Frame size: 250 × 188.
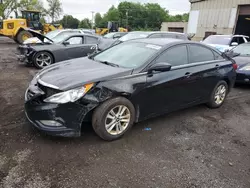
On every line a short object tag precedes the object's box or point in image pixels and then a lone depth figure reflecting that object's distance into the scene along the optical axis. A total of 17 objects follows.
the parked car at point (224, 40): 9.98
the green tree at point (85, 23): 86.93
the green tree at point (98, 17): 105.74
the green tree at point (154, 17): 86.44
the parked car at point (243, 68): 6.10
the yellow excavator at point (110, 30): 26.92
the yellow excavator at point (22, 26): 16.11
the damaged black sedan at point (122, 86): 2.72
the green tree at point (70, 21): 80.50
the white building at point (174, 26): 28.55
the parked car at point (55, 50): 7.62
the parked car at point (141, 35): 8.49
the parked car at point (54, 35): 8.05
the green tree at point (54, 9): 61.91
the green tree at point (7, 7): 38.08
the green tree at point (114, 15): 84.19
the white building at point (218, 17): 16.25
